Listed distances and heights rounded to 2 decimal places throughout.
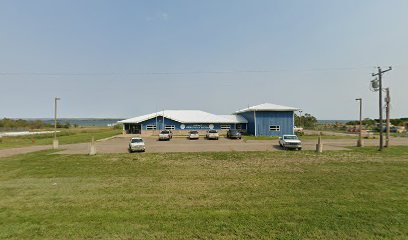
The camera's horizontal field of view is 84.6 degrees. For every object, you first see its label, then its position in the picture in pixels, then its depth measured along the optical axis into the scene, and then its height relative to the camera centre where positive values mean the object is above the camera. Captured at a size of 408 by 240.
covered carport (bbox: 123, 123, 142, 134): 47.62 -1.12
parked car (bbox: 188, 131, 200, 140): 37.23 -2.06
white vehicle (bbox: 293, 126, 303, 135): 50.45 -1.90
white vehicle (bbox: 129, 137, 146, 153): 21.97 -2.30
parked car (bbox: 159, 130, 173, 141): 34.59 -2.05
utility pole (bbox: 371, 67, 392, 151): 21.90 +2.99
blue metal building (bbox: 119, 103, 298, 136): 43.16 +0.15
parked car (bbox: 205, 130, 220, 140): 36.69 -2.04
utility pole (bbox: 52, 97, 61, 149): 24.66 +0.47
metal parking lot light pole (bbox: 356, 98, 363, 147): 25.92 -2.41
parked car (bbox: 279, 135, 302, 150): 23.31 -2.14
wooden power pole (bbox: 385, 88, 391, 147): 23.91 +1.85
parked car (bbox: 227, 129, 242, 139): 37.25 -1.92
